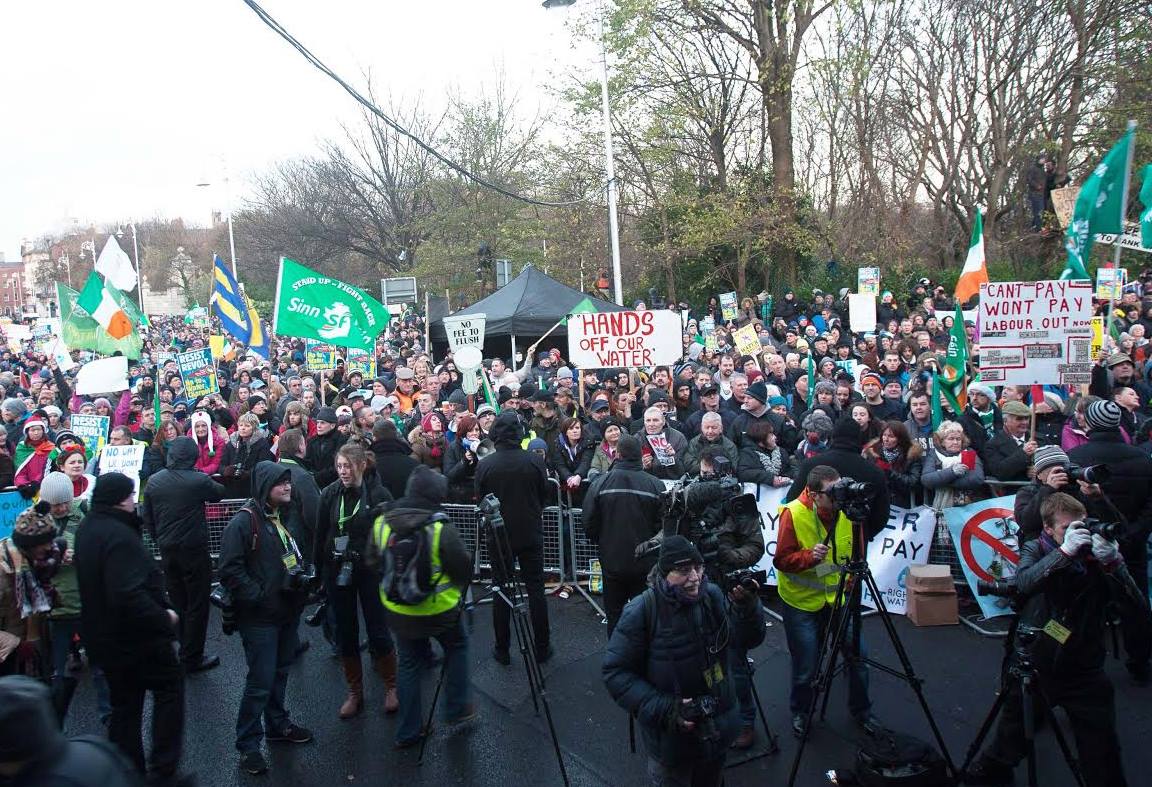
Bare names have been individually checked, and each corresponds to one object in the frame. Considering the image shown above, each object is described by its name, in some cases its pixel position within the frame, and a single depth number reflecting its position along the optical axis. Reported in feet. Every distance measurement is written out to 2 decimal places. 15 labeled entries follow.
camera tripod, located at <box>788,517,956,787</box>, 15.37
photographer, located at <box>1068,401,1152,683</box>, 19.30
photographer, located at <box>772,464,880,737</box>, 17.07
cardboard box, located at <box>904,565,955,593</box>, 22.89
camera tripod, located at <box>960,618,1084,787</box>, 14.17
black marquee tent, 58.34
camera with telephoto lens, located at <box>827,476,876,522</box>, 15.66
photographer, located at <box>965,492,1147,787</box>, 13.93
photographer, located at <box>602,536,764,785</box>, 12.55
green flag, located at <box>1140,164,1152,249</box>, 32.96
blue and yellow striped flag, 47.44
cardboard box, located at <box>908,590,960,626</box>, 22.86
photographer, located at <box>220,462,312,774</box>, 17.34
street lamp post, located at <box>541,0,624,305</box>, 64.39
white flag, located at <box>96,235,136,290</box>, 56.39
